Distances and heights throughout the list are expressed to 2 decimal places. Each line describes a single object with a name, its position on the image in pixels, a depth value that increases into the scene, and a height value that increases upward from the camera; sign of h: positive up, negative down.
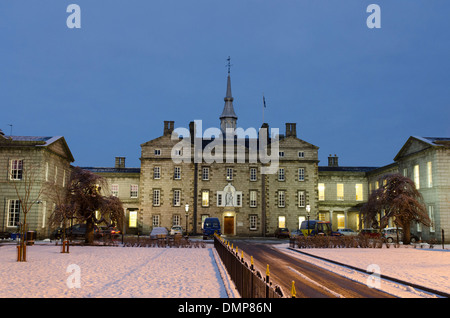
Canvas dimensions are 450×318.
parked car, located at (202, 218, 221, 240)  46.78 -0.89
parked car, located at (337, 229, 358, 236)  50.28 -1.51
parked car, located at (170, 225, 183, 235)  49.43 -1.18
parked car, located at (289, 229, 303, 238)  46.36 -1.57
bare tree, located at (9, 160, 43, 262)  39.53 +3.41
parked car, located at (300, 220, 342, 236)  46.14 -1.11
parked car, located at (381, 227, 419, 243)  42.47 -1.61
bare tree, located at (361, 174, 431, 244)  36.28 +0.99
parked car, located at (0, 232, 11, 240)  36.91 -1.44
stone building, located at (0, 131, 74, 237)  39.53 +3.22
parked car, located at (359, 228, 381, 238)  43.46 -1.47
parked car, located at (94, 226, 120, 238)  39.84 -1.33
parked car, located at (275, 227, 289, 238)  52.09 -1.66
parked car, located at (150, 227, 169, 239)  37.38 -1.27
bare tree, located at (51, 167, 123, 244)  31.38 +1.11
